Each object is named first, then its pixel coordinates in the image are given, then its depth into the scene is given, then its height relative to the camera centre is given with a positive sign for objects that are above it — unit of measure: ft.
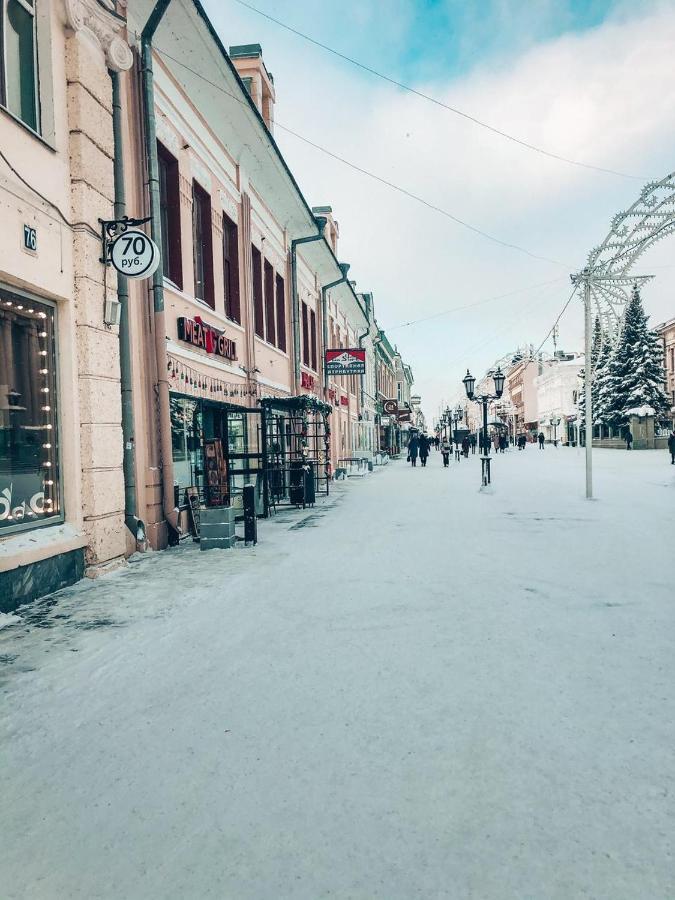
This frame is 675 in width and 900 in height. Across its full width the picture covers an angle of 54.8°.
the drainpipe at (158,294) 28.76 +7.01
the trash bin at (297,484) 48.49 -2.89
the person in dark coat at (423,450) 113.50 -1.41
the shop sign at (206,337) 33.17 +6.20
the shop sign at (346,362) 73.97 +9.38
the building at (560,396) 281.13 +19.32
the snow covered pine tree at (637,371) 173.58 +17.50
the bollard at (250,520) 29.96 -3.34
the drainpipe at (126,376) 25.76 +3.03
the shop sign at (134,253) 23.89 +7.27
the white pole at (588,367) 48.04 +5.27
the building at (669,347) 192.03 +26.22
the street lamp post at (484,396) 80.79 +6.98
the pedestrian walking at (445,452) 107.10 -1.77
